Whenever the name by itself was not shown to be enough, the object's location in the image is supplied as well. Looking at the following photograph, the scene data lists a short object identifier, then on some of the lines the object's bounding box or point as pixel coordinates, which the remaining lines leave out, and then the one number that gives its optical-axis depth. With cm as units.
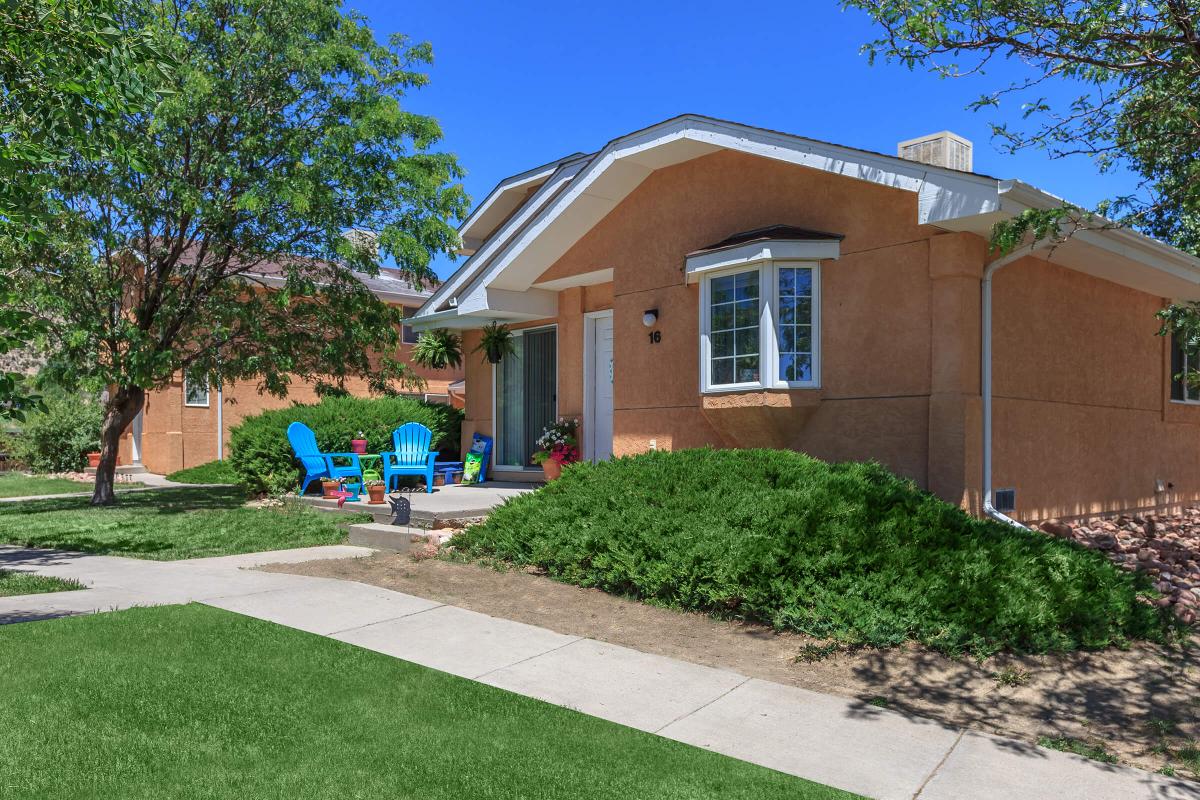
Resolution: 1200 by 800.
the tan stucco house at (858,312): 850
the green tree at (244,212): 1231
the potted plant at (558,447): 1277
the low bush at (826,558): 555
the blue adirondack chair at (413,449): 1306
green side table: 1290
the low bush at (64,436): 2161
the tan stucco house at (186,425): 2114
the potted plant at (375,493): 1099
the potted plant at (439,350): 1506
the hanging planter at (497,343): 1427
